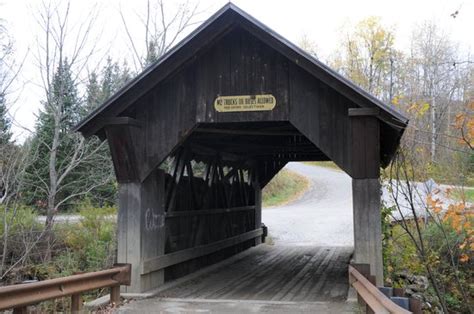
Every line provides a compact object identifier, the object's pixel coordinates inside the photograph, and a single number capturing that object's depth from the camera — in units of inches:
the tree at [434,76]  475.2
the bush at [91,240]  431.5
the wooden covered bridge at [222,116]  288.4
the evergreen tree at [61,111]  529.0
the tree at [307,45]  1752.0
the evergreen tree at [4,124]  431.6
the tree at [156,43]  653.3
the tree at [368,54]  1293.1
